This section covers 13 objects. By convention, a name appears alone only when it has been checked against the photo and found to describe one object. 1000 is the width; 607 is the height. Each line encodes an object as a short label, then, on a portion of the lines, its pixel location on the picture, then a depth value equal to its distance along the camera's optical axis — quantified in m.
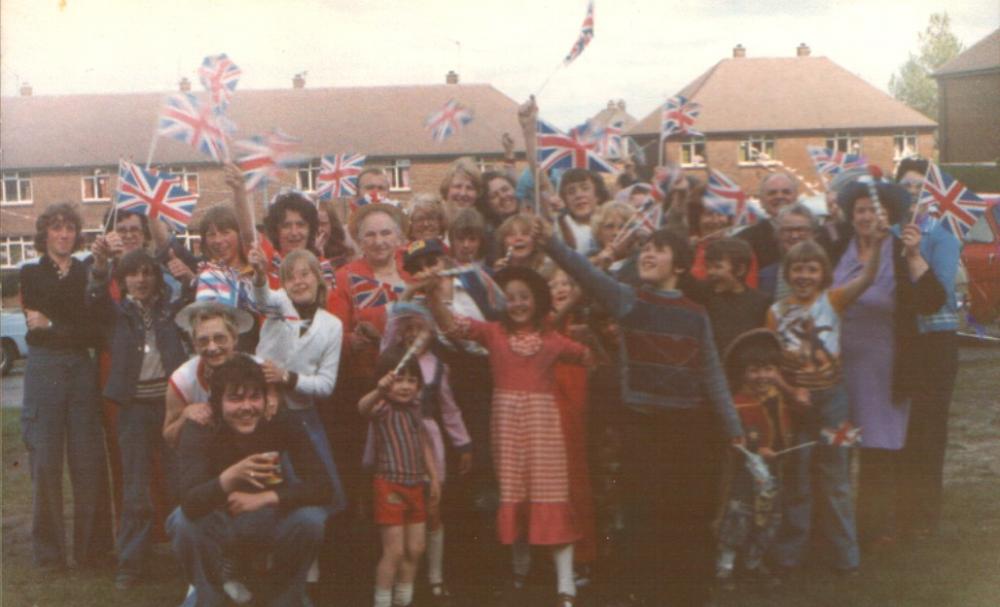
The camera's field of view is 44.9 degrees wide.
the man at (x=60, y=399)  5.91
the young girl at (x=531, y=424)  4.96
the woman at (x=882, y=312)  5.62
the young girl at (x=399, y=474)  4.94
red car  10.63
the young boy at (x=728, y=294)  5.22
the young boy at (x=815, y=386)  5.32
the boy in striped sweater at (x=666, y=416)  4.68
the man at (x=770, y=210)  5.73
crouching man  4.61
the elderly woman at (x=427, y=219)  5.59
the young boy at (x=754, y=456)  5.24
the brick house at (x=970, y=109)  10.16
